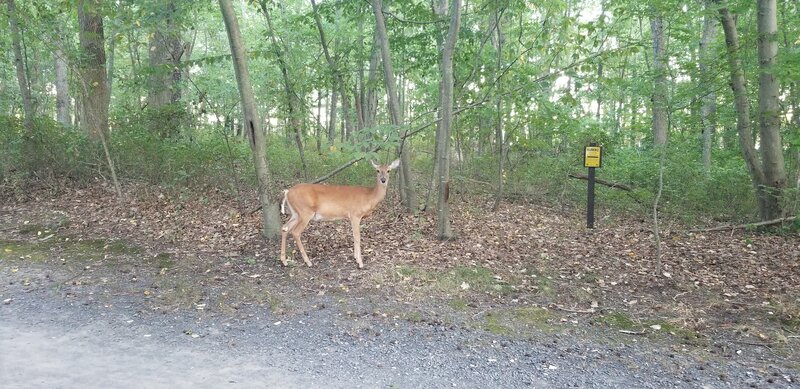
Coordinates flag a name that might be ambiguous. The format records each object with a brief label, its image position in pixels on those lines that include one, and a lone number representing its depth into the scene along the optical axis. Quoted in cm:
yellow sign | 849
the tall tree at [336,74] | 974
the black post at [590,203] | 877
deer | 690
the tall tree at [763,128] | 785
